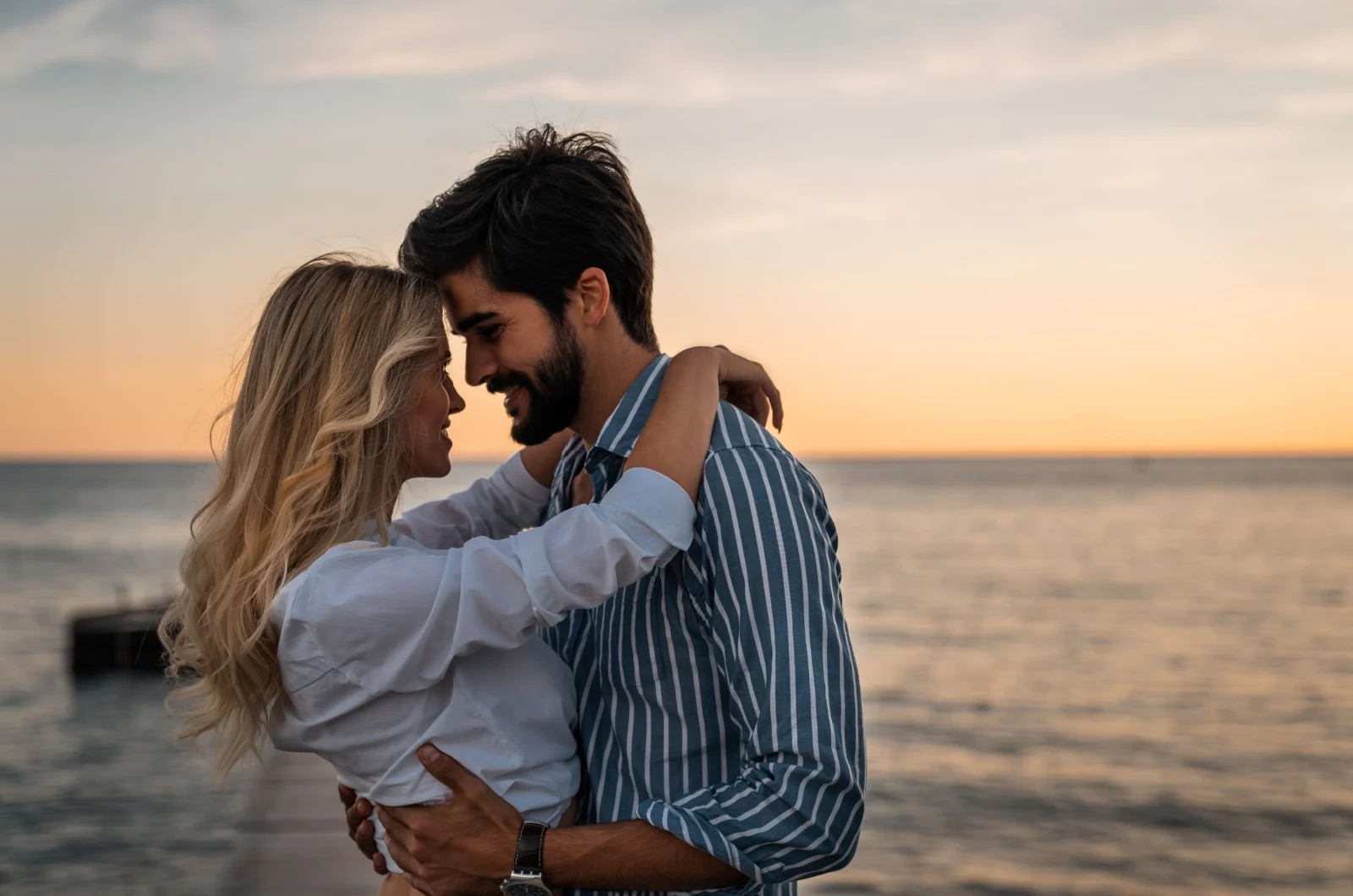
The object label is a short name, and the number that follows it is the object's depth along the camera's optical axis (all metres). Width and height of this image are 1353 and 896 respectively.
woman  1.74
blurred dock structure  21.58
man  1.64
